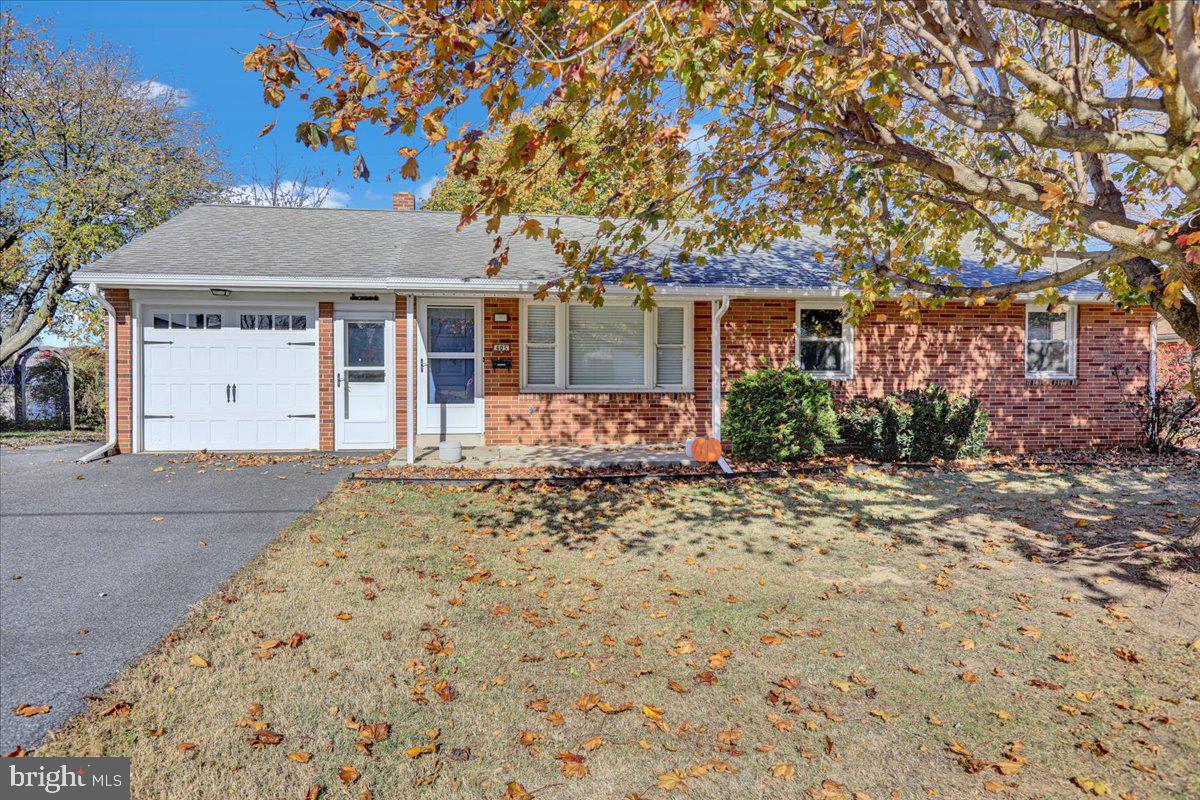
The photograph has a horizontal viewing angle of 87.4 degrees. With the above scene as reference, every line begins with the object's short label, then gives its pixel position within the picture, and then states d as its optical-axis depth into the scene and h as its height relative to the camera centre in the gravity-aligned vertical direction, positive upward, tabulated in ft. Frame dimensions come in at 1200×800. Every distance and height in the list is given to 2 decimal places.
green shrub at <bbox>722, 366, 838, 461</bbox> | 30.32 -1.77
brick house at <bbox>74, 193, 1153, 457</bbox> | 32.32 +1.78
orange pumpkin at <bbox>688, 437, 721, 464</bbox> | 29.63 -3.29
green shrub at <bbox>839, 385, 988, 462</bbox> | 31.78 -2.32
